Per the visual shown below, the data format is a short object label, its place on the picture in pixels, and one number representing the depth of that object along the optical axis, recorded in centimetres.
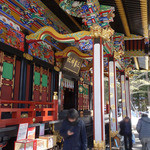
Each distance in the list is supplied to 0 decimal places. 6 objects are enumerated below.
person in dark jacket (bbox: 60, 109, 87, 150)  297
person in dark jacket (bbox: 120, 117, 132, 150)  689
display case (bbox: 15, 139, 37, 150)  393
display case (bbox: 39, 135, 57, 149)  477
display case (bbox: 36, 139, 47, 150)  443
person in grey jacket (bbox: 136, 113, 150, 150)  493
